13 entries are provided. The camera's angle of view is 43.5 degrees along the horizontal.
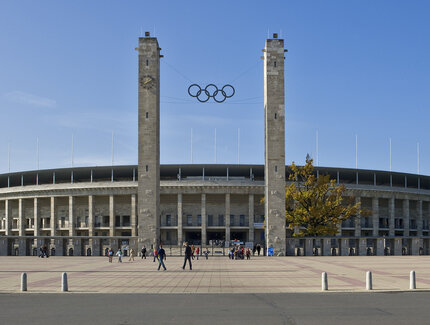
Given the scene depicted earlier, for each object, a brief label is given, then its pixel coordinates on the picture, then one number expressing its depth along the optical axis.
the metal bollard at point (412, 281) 23.14
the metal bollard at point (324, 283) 22.73
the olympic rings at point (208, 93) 61.03
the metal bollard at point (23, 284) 22.76
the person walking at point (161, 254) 34.80
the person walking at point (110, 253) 46.34
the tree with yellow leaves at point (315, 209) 69.81
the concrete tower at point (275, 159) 61.94
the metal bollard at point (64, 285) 22.58
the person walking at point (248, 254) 54.05
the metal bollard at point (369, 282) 22.59
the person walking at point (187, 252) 35.21
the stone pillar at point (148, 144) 61.53
